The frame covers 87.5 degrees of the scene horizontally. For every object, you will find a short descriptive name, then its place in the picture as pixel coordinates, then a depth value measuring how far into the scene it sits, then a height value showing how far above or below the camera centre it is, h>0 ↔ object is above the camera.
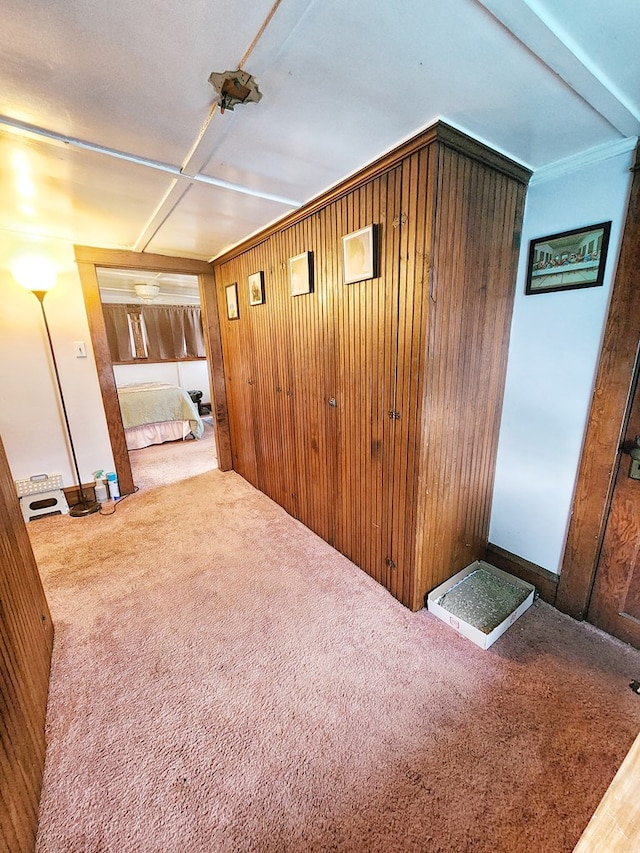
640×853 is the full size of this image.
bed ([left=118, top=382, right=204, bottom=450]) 4.57 -0.91
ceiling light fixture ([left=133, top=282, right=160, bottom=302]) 4.86 +0.85
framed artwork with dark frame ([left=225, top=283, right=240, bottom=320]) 3.03 +0.41
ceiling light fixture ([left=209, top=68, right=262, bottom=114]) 1.02 +0.79
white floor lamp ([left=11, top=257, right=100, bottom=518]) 2.44 +0.56
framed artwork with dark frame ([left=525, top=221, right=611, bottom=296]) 1.51 +0.36
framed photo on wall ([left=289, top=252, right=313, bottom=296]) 2.05 +0.44
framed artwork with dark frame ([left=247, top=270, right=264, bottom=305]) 2.59 +0.45
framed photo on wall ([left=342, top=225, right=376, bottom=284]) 1.62 +0.43
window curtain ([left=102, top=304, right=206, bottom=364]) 5.74 +0.29
